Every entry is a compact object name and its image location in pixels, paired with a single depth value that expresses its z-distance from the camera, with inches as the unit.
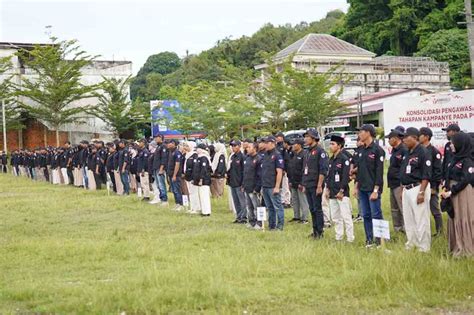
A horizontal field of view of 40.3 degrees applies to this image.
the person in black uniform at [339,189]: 449.1
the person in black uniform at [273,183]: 527.8
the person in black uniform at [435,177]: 447.8
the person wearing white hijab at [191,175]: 674.2
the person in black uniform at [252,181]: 558.6
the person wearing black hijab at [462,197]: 362.3
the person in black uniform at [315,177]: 474.3
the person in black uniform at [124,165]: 900.0
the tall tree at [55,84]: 1914.4
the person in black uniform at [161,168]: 757.3
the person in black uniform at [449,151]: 386.3
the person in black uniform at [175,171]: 716.0
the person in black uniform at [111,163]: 955.3
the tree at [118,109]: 2091.5
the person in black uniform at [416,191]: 394.9
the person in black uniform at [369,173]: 427.2
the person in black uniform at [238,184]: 602.9
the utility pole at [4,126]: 1916.8
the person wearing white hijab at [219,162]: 700.9
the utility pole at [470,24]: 853.2
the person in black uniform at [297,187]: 582.9
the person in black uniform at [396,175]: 459.5
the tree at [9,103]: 2012.8
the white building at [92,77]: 2241.6
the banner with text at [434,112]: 593.0
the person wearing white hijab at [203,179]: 655.8
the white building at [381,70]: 2149.4
